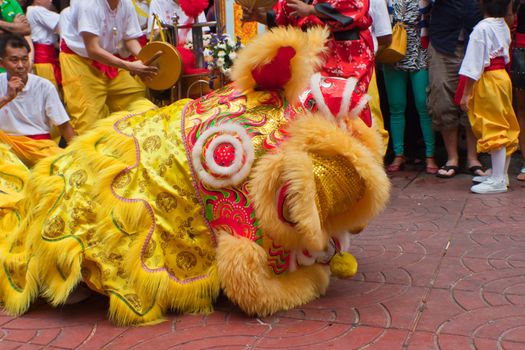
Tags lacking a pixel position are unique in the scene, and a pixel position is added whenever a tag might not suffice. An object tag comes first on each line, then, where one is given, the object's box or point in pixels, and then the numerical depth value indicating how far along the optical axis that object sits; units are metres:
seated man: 3.97
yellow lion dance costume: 2.71
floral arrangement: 5.07
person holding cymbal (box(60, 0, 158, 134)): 4.67
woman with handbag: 6.12
